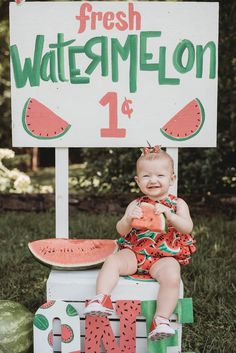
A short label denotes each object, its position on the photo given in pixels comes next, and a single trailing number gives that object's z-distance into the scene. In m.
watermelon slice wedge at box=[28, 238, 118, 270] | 3.11
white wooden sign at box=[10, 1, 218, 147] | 3.43
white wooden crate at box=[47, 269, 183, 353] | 2.91
